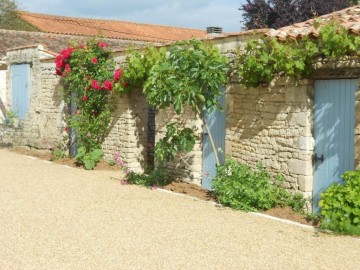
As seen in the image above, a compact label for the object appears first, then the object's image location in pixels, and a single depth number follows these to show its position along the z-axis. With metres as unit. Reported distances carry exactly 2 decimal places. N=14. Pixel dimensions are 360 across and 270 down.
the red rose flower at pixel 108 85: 11.63
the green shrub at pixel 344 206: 6.27
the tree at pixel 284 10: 19.98
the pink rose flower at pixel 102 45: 12.19
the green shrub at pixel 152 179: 9.74
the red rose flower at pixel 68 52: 12.59
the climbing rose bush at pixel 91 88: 11.97
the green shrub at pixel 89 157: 11.80
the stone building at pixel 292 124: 7.07
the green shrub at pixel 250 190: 7.54
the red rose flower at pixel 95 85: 11.80
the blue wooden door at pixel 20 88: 15.10
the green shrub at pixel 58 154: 13.48
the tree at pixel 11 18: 27.56
